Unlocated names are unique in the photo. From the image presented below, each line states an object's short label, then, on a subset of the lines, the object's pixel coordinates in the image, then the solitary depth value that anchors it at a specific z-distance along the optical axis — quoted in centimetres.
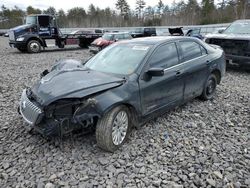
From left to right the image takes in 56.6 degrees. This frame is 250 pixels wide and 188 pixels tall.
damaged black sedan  293
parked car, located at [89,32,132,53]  1352
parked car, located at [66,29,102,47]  1717
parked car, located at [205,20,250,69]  762
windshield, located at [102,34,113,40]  1405
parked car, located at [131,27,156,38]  2144
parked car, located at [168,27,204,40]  1790
